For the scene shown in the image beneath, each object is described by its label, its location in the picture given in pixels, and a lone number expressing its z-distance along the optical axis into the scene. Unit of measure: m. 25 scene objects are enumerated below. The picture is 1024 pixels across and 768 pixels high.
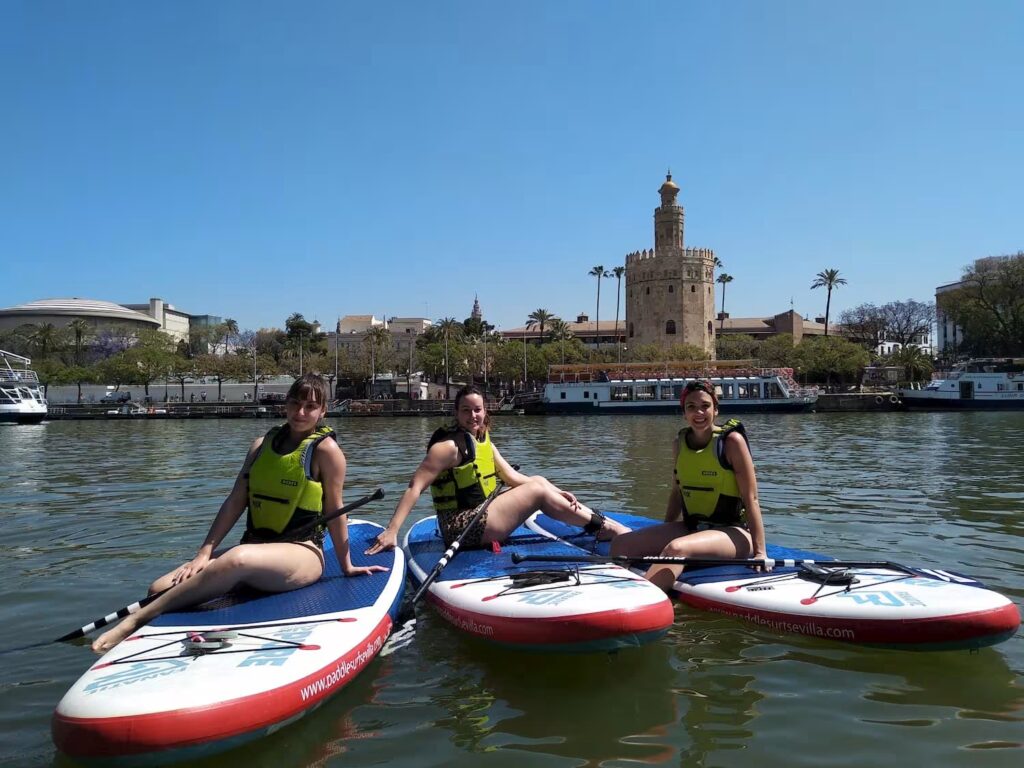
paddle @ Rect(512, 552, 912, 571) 6.59
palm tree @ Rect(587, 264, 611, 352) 117.50
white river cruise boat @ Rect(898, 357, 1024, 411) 57.91
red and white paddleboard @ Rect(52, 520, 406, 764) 4.00
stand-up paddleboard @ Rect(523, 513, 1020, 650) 5.51
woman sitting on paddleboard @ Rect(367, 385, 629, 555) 7.07
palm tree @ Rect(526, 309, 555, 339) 111.12
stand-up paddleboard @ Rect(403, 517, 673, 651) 5.34
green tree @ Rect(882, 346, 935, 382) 76.88
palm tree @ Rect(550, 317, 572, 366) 101.69
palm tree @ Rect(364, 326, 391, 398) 83.02
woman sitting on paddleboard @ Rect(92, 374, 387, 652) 5.81
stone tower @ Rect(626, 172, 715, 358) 97.69
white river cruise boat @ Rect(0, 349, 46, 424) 56.59
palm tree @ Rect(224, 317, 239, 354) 115.52
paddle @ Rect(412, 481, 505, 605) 6.56
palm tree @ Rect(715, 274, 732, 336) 115.12
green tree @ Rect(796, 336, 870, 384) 80.00
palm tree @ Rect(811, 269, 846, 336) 99.06
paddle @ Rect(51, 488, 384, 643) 5.43
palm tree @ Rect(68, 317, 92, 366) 96.04
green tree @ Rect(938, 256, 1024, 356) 73.50
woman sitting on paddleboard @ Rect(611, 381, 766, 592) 6.68
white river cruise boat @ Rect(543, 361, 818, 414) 61.03
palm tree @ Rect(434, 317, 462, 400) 97.58
